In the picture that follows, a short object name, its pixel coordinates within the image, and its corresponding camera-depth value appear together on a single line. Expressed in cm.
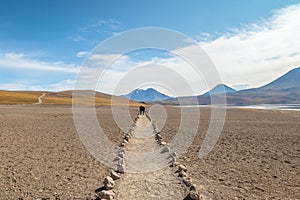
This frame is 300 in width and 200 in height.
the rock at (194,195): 888
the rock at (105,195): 891
